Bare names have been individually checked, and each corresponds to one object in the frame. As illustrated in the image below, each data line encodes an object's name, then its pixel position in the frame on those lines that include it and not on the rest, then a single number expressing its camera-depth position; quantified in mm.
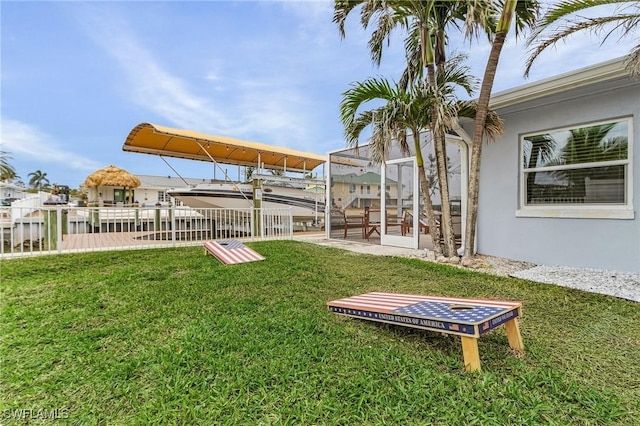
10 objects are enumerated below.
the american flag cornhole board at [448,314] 2164
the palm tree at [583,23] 4203
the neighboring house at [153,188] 31459
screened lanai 7336
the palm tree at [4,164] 15055
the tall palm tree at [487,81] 5266
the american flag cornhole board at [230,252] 5724
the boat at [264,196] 11703
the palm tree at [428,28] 5785
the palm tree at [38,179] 61541
